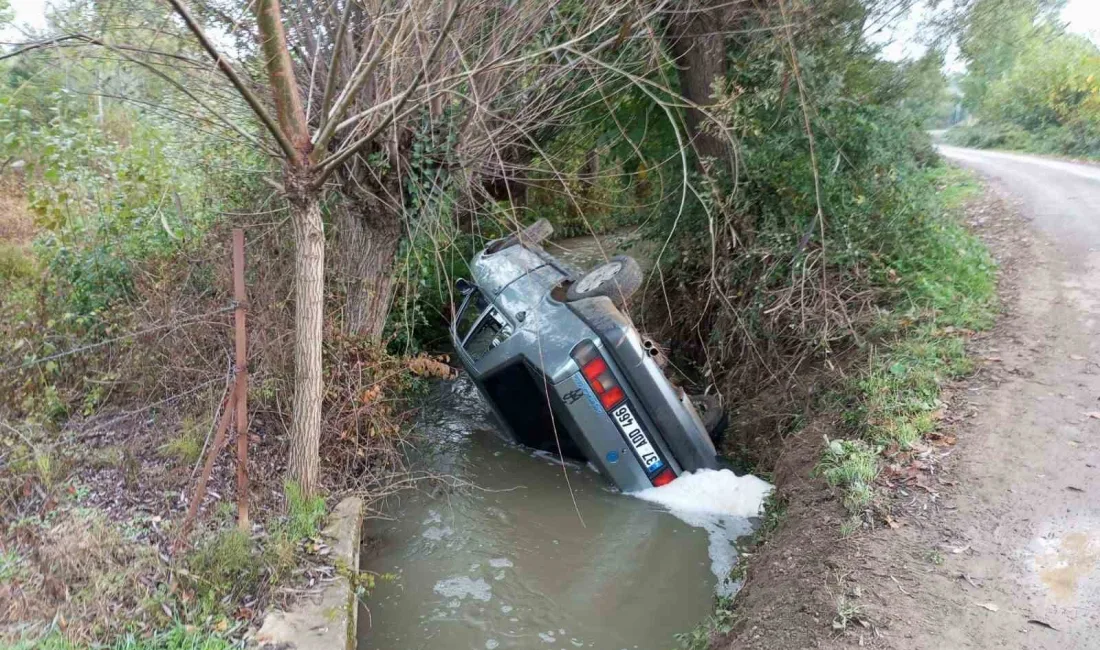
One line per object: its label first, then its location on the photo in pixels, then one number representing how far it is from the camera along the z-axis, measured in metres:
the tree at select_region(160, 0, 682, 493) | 3.94
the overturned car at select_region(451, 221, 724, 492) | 5.89
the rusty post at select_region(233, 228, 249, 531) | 4.02
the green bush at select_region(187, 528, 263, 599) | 3.83
